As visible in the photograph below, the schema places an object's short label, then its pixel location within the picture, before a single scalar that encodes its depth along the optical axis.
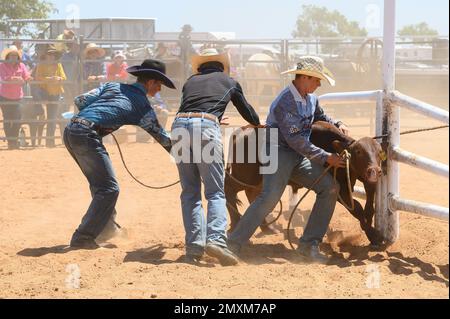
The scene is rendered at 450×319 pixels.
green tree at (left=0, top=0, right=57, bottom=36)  26.85
